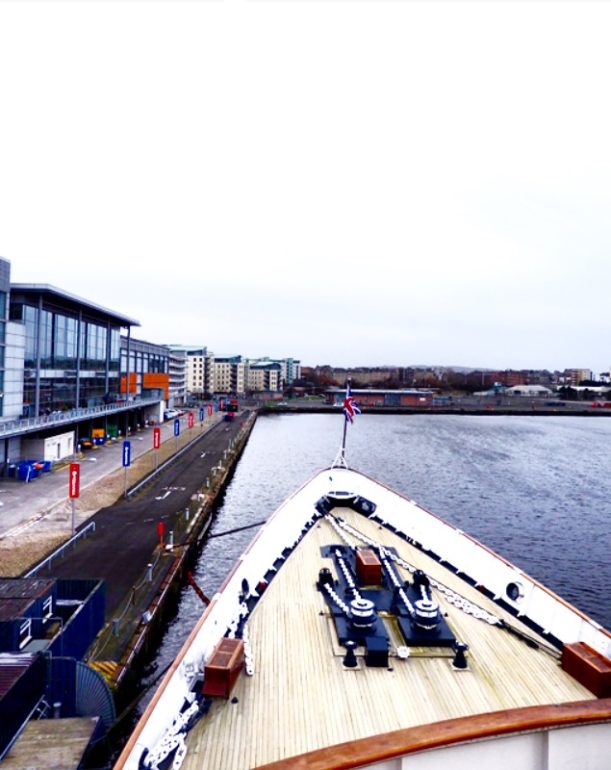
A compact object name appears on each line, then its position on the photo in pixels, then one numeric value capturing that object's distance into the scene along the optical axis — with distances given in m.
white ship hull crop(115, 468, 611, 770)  4.88
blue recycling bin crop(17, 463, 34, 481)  29.39
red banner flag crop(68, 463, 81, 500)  20.62
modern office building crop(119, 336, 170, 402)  57.70
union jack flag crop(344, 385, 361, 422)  17.23
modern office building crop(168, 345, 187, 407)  97.50
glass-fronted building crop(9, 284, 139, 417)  35.97
